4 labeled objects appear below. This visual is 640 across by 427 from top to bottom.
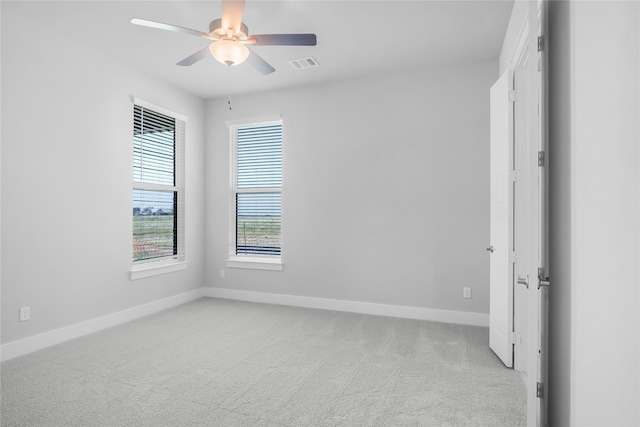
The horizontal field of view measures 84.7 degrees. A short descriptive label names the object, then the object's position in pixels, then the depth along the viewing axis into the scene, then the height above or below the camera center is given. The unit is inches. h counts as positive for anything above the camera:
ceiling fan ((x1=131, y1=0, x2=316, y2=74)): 87.9 +48.2
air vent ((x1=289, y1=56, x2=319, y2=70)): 146.6 +65.0
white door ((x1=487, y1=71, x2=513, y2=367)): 104.3 -1.3
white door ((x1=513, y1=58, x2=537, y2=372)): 98.9 +3.0
